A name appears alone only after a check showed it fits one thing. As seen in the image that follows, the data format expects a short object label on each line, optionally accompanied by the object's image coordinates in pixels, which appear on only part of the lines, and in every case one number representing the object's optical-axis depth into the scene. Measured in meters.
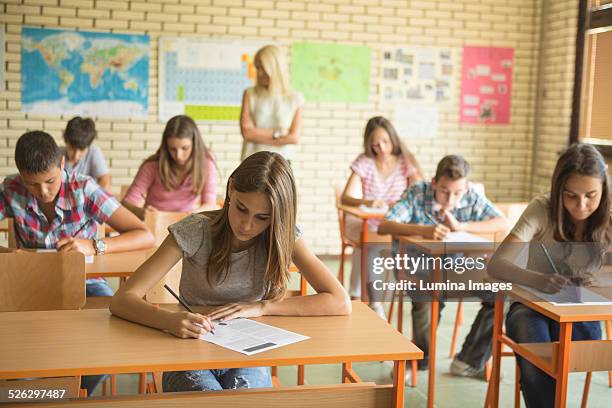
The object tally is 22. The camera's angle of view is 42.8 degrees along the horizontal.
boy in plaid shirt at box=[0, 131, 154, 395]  3.50
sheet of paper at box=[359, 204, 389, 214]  5.14
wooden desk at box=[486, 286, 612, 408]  2.70
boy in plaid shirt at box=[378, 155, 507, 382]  4.24
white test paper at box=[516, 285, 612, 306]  2.84
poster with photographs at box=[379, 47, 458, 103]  7.79
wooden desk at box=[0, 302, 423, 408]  1.99
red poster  8.02
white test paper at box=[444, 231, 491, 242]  4.10
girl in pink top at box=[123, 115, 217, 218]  4.99
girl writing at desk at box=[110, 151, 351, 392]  2.37
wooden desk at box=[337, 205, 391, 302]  5.18
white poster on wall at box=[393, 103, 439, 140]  7.89
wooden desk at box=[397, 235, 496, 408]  3.76
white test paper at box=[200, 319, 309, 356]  2.16
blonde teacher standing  5.89
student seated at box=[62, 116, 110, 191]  5.81
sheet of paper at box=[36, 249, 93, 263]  3.36
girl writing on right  3.18
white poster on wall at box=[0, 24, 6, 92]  6.89
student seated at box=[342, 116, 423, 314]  5.56
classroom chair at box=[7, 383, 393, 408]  2.05
